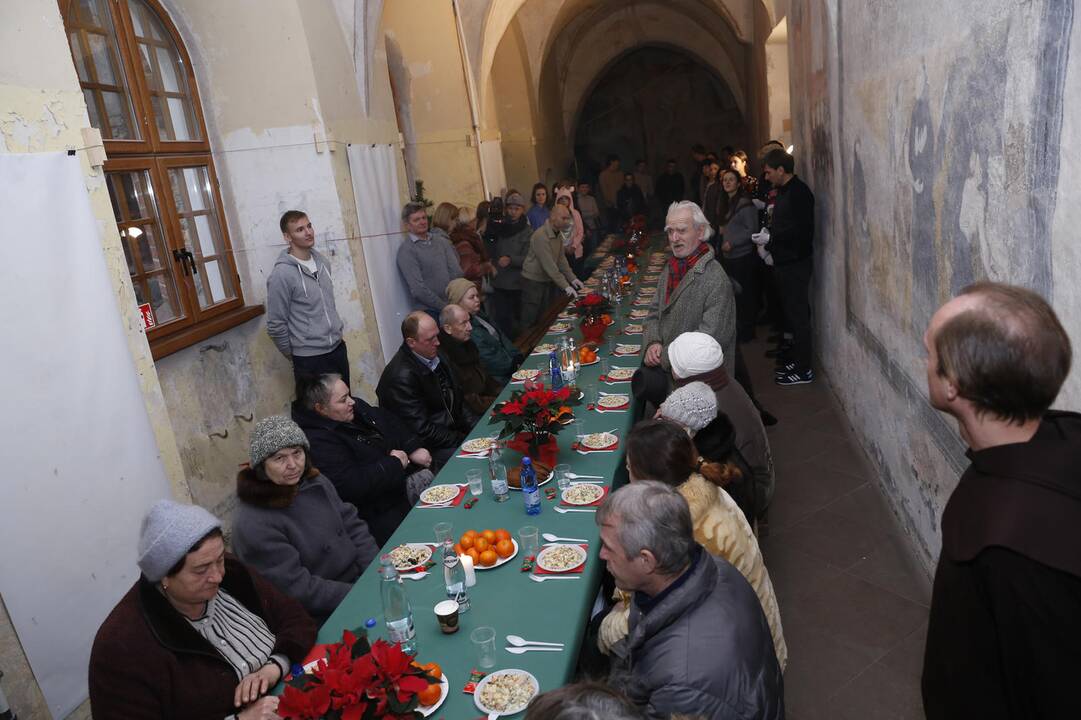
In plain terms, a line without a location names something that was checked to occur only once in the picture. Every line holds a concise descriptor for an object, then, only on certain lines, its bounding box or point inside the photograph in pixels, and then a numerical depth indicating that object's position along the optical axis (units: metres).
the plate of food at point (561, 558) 2.86
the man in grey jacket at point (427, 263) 7.75
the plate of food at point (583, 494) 3.40
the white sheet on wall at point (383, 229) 7.44
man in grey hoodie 5.87
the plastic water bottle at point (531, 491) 3.34
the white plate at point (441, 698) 2.20
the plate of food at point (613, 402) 4.57
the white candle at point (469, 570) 2.81
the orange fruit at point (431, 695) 2.19
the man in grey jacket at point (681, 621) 1.98
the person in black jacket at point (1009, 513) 1.33
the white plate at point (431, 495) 3.64
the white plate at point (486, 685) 2.17
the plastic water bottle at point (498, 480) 3.54
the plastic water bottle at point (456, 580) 2.70
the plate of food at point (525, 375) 5.38
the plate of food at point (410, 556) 3.06
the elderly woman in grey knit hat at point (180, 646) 2.38
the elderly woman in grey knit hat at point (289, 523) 3.16
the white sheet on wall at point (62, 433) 3.29
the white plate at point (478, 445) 4.22
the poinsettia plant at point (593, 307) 6.15
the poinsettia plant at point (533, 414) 3.74
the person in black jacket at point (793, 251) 6.66
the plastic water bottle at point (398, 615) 2.49
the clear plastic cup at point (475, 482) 3.61
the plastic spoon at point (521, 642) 2.45
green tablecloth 2.38
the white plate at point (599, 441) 3.99
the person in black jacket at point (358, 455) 4.02
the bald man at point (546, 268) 8.33
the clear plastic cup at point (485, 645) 2.34
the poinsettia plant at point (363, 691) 2.01
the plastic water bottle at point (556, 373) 4.81
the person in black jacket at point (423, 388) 4.83
